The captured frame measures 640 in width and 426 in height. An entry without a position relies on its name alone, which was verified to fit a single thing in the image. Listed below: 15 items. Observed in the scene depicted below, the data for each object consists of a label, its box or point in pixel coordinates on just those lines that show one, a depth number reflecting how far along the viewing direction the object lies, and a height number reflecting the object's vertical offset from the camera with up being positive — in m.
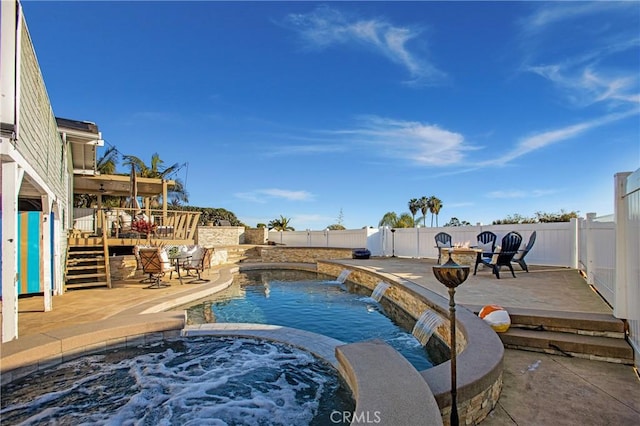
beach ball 3.89 -1.25
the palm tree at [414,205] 42.41 +1.76
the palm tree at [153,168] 21.01 +3.61
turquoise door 5.90 -0.58
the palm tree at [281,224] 23.61 -0.34
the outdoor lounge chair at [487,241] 9.21 -0.69
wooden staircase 8.08 -1.13
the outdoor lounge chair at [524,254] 7.42 -0.88
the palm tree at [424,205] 41.33 +1.73
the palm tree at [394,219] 25.12 -0.05
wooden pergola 12.89 +1.60
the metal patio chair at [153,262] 7.91 -1.03
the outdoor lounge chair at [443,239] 10.55 -0.71
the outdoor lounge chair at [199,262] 9.02 -1.21
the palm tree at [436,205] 40.60 +1.66
